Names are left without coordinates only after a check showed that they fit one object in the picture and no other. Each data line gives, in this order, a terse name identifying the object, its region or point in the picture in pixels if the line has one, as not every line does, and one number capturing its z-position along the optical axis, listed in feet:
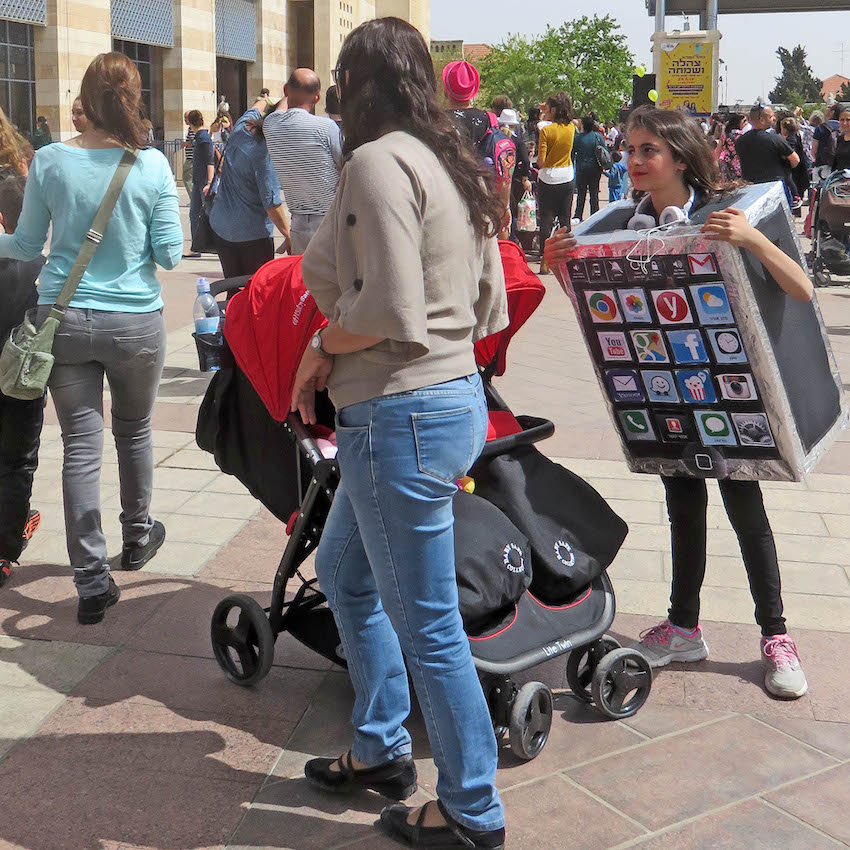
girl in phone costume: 11.50
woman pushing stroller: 7.91
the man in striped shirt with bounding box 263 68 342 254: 21.24
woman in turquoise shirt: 13.23
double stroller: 10.62
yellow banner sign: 105.81
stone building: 93.50
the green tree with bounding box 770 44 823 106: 392.86
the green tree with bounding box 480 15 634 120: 242.37
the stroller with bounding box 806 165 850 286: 39.19
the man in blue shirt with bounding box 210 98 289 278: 23.88
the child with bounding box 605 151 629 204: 64.18
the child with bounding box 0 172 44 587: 14.42
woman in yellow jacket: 43.27
